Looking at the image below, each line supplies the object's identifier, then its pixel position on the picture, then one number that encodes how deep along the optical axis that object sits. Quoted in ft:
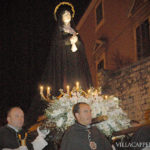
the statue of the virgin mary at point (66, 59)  23.47
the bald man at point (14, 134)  13.79
